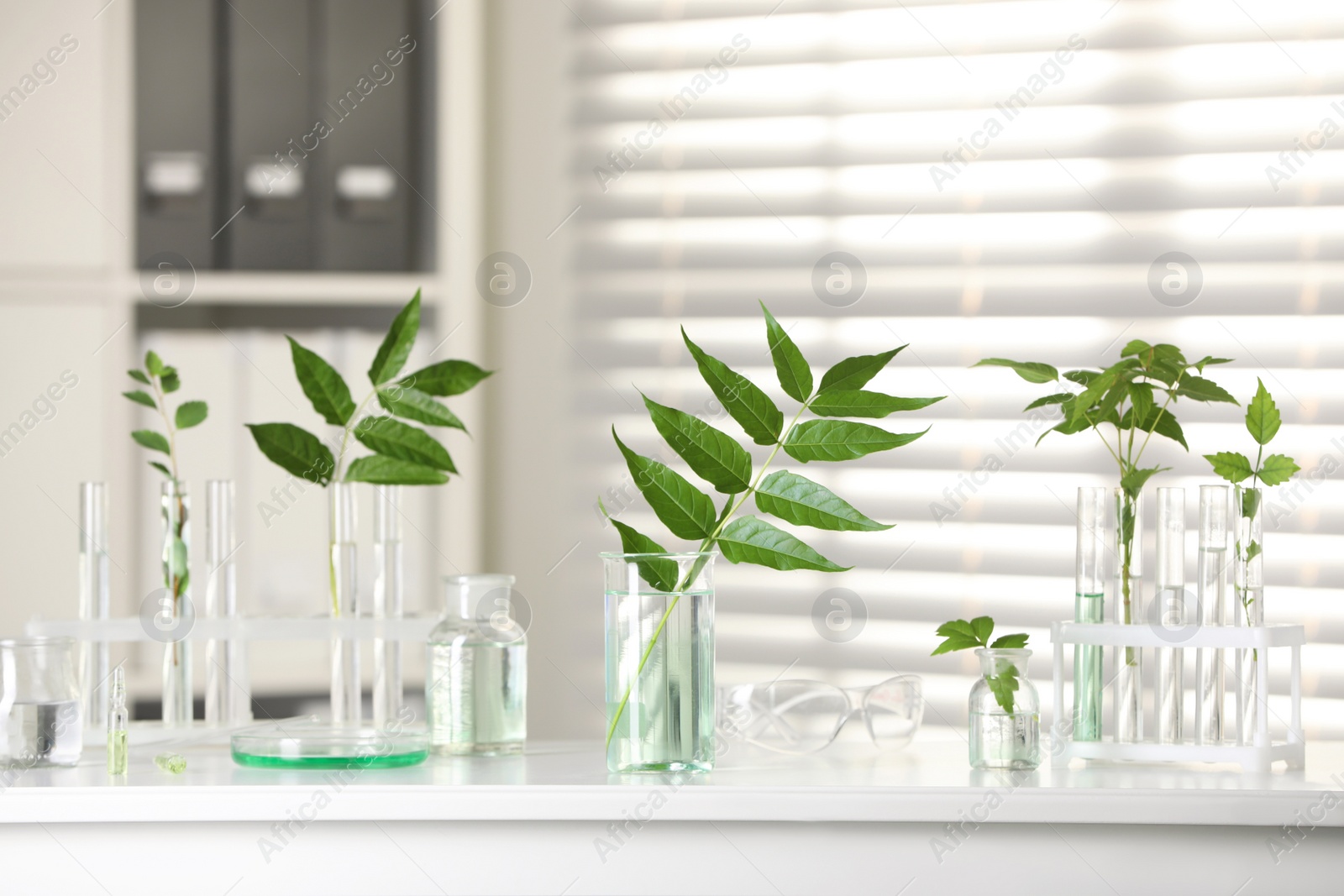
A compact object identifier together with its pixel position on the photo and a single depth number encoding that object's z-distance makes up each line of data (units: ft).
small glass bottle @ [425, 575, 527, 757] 6.46
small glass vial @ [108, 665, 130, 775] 6.33
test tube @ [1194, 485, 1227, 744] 6.36
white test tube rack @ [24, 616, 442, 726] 6.58
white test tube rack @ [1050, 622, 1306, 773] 6.30
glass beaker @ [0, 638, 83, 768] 6.33
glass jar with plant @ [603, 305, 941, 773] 6.27
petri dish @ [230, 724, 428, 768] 6.34
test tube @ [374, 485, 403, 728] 6.66
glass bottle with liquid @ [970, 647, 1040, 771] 6.31
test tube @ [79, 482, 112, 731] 6.61
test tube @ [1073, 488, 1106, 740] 6.40
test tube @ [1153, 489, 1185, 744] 6.36
